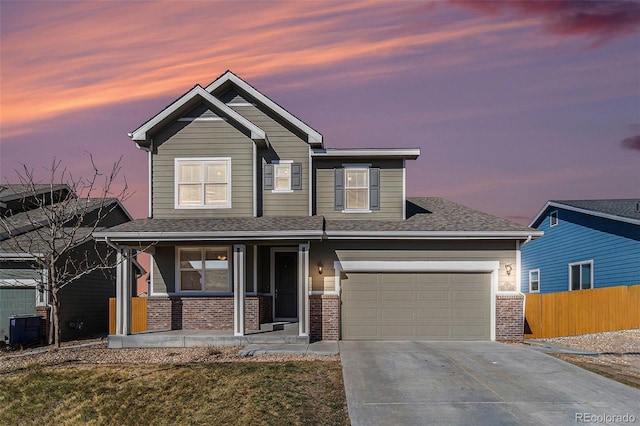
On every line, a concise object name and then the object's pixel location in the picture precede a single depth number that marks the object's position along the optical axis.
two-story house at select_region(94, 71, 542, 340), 19.38
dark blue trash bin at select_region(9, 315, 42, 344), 20.02
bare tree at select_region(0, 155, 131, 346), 17.94
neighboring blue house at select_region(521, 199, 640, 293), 24.42
